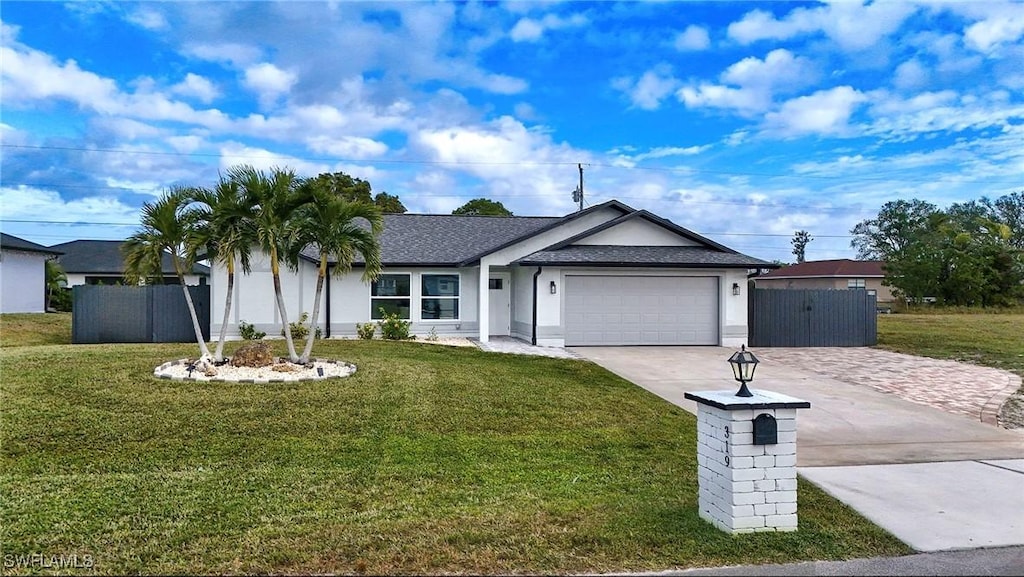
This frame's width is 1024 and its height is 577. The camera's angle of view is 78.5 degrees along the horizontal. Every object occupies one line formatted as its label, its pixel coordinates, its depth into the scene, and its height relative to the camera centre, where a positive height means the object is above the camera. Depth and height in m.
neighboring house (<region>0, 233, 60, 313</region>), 25.19 +1.04
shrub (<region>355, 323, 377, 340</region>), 17.73 -0.90
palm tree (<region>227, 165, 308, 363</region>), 10.62 +1.71
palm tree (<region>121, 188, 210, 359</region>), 10.57 +1.07
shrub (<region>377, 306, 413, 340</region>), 17.62 -0.84
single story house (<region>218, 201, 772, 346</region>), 16.91 +0.30
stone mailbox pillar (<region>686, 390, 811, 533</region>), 4.40 -1.18
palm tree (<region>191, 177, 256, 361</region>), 10.59 +1.37
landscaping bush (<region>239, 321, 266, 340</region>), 17.30 -0.93
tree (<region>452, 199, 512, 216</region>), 46.47 +6.86
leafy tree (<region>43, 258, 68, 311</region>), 28.59 +0.82
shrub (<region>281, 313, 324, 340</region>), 17.20 -0.84
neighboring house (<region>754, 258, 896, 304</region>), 45.47 +1.65
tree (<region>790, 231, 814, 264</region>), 89.63 +7.96
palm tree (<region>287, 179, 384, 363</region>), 10.93 +1.24
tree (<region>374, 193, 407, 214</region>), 41.31 +6.48
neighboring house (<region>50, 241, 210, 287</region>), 34.72 +1.84
